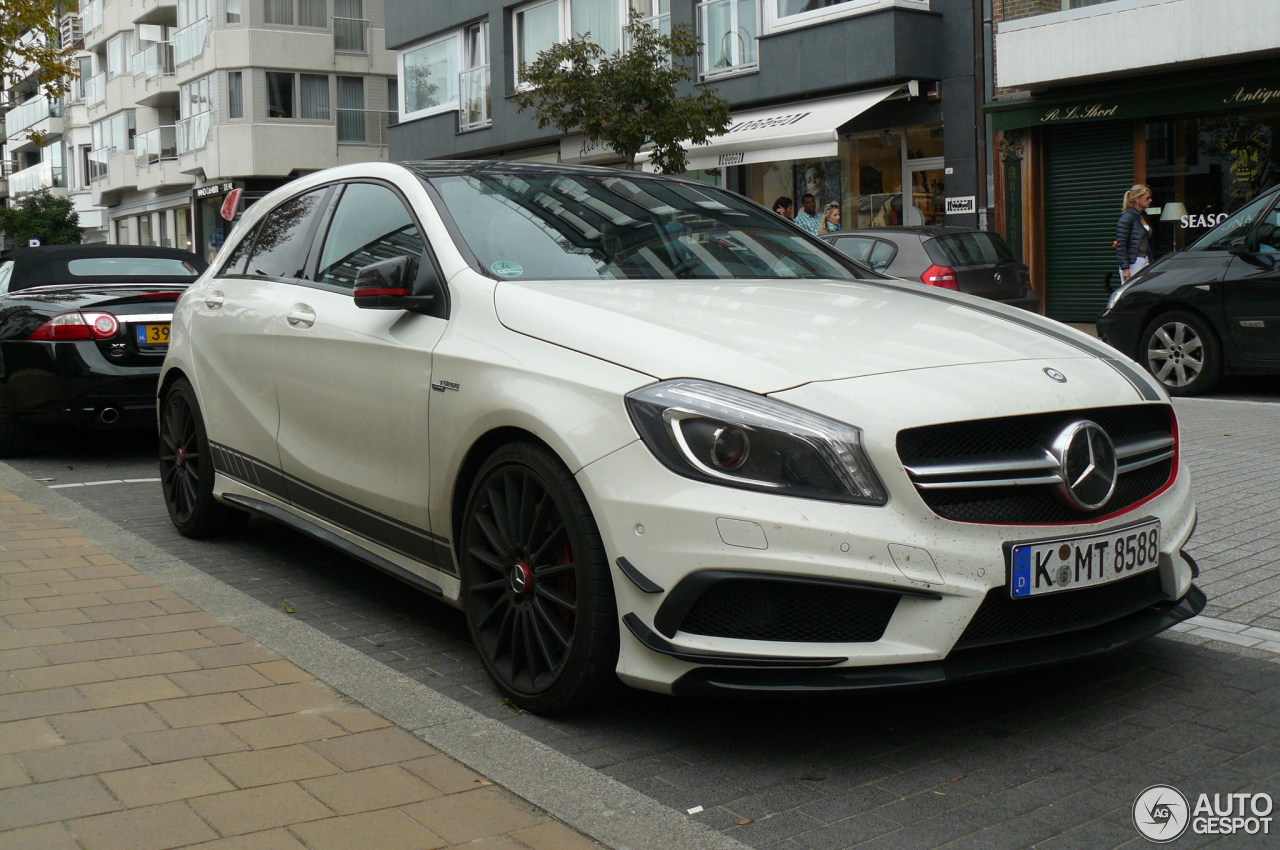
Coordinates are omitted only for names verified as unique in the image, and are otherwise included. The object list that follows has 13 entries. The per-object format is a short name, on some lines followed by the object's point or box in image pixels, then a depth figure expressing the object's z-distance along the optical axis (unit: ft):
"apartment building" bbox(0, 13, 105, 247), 205.36
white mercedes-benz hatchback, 10.80
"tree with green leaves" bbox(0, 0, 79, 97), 66.13
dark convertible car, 27.71
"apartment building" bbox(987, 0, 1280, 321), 57.11
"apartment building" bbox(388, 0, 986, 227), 66.80
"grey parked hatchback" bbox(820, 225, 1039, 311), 46.14
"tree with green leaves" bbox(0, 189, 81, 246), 188.66
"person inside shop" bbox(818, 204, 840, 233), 61.16
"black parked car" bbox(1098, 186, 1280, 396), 36.50
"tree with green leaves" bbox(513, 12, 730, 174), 63.77
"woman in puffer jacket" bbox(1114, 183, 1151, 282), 52.65
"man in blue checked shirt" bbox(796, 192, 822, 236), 60.64
